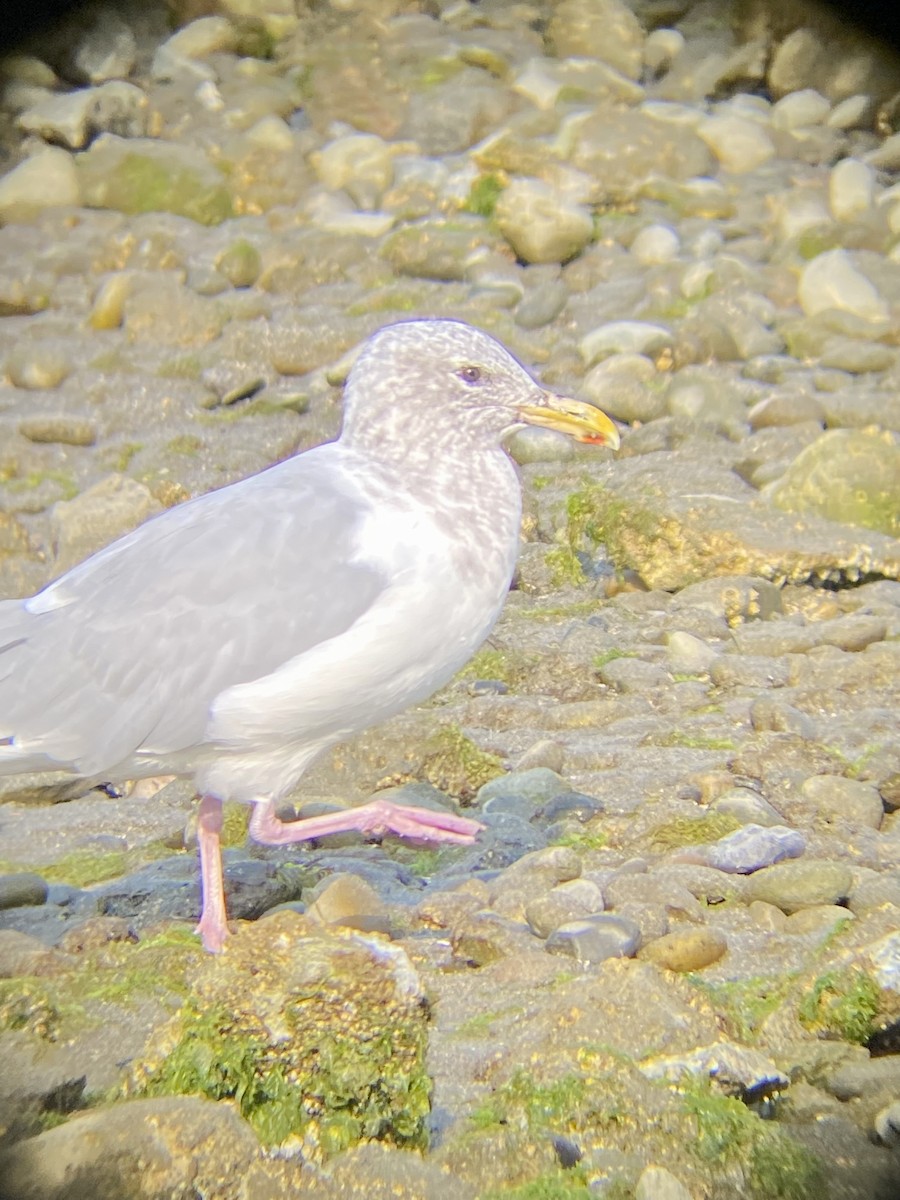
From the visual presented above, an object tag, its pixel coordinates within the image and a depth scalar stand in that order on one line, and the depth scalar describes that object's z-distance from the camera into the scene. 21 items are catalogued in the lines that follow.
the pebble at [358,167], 11.23
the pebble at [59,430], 8.55
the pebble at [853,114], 11.49
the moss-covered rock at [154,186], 11.01
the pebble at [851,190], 10.45
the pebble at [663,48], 12.16
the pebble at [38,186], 10.98
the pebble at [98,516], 6.95
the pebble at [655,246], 10.09
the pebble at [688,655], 5.75
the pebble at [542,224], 10.07
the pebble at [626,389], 8.16
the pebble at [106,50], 11.67
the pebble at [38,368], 9.25
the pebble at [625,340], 8.77
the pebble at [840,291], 9.29
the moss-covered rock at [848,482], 6.82
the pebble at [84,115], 11.26
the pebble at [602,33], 12.18
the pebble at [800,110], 11.55
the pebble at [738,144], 11.27
